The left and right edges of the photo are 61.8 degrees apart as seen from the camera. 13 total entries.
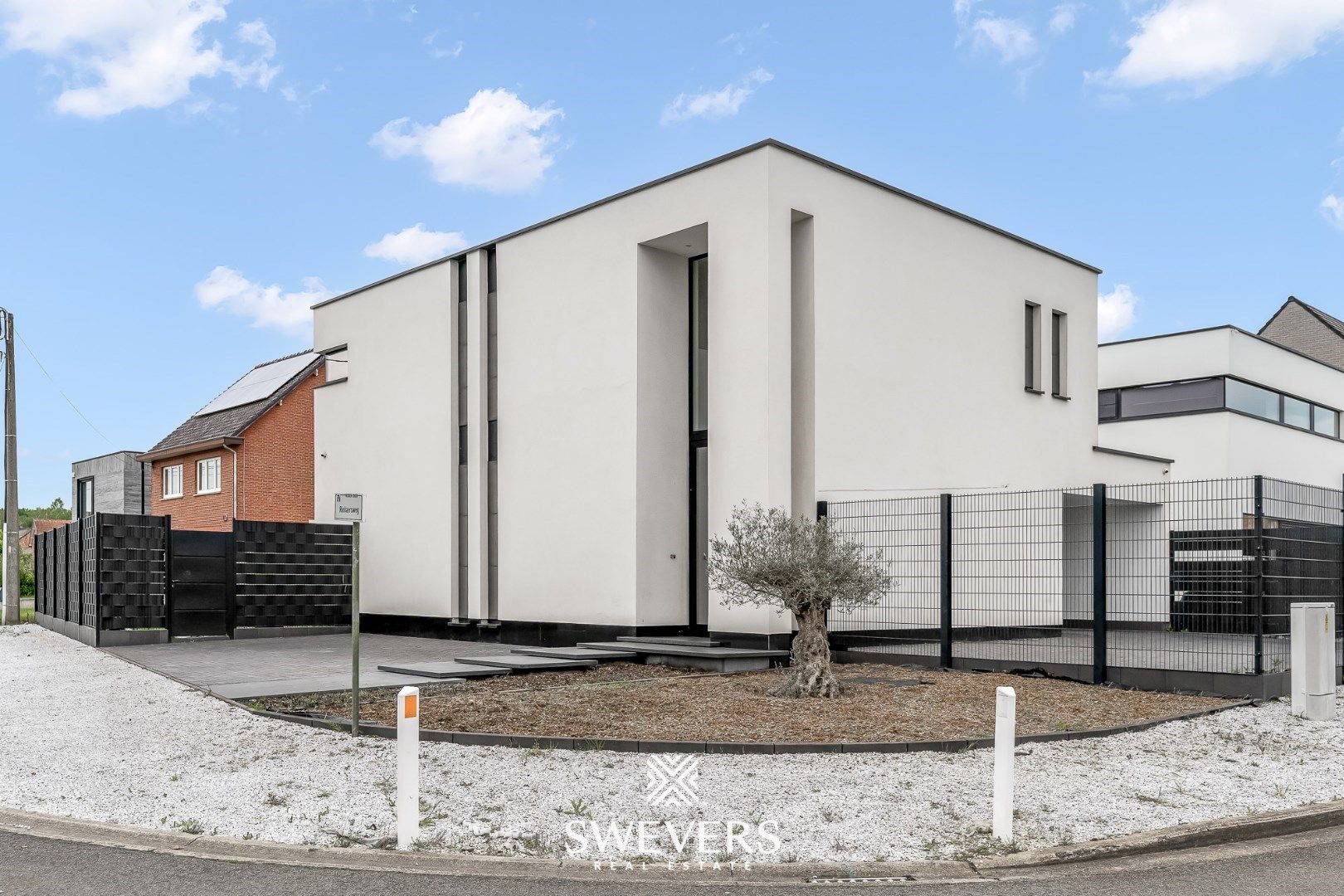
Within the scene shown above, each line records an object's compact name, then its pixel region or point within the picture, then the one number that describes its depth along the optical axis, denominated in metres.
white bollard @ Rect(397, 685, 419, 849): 5.98
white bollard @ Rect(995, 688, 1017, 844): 6.04
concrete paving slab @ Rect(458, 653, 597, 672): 13.34
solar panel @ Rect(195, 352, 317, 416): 27.89
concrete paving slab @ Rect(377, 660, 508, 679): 12.64
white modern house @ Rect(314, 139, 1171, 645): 15.12
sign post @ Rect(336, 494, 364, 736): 8.84
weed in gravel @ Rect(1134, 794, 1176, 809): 6.93
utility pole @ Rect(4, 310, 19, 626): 26.05
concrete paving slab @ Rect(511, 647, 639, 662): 14.46
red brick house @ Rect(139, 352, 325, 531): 26.41
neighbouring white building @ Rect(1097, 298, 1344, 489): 26.16
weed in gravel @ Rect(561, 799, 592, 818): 6.45
